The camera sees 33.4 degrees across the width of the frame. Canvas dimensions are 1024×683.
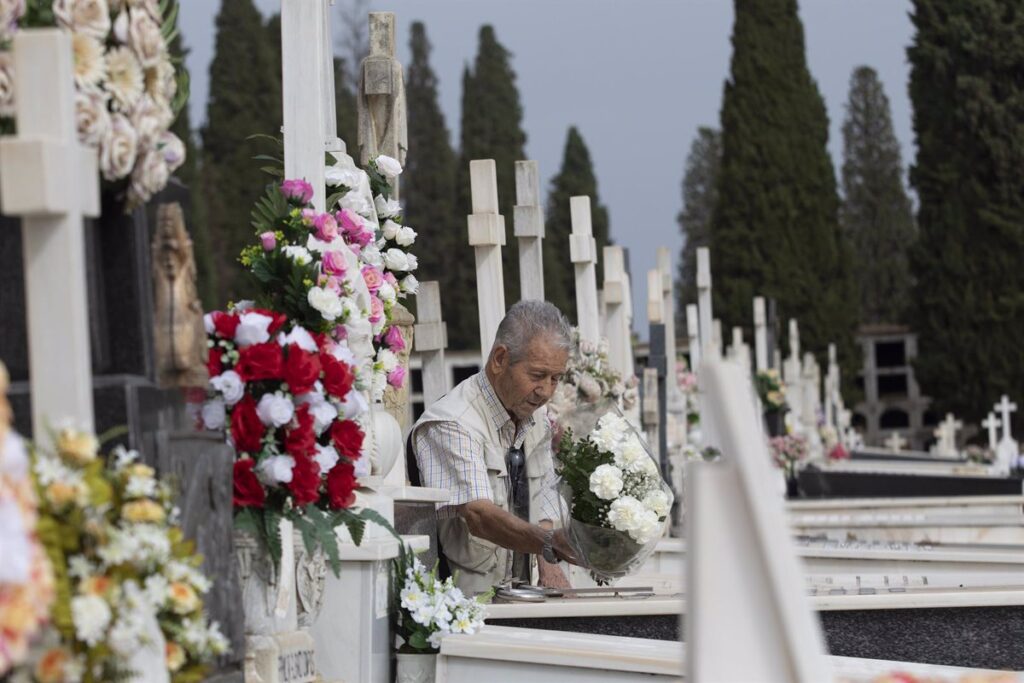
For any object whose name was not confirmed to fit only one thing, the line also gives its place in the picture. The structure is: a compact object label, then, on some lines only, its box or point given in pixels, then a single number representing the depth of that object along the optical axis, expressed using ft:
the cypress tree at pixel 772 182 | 143.84
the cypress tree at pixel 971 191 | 132.05
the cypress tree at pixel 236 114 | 128.57
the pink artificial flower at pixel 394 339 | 16.28
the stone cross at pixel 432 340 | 26.13
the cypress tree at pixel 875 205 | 191.11
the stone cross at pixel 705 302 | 55.72
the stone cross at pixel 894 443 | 119.66
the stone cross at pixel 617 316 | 33.55
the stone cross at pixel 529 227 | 24.94
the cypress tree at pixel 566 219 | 130.62
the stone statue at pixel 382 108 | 19.57
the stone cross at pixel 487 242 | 22.61
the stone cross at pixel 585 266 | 28.99
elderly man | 18.42
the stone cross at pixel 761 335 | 74.64
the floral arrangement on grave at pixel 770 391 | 66.90
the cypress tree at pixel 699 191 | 197.06
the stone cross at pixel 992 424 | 75.41
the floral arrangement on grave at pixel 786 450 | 62.44
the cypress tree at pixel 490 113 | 145.69
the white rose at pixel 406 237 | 17.70
